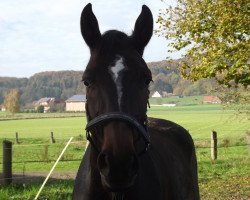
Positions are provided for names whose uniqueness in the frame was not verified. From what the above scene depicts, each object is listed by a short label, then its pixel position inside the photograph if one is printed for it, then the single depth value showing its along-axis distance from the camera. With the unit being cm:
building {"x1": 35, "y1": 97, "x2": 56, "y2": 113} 8944
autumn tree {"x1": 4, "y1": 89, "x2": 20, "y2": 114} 7962
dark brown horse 207
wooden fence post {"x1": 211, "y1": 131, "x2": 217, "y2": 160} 1501
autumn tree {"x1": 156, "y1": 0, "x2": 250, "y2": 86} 1157
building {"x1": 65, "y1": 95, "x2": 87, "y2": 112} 7749
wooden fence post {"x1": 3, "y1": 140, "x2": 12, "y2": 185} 945
